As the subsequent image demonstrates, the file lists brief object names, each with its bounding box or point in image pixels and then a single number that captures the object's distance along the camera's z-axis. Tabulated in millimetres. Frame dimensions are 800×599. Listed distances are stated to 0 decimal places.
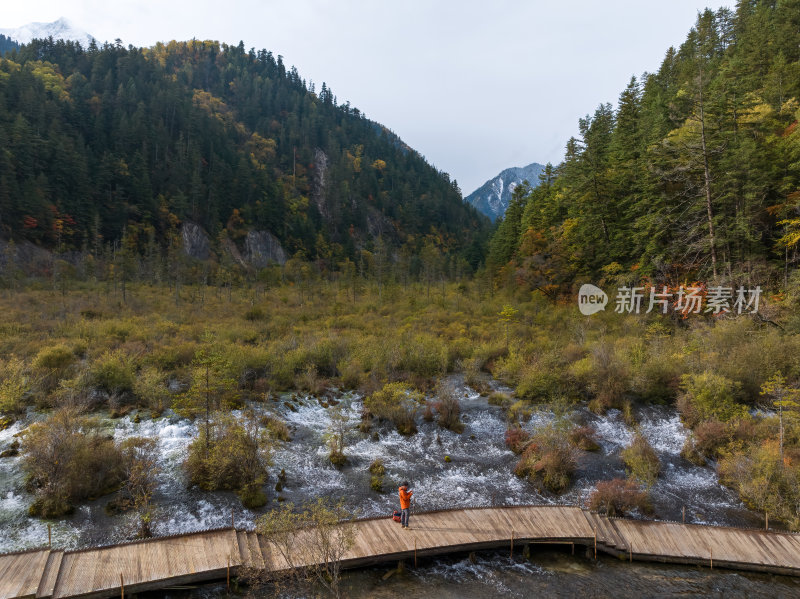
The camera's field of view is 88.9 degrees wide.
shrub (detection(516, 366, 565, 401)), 24422
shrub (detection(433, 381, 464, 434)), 21511
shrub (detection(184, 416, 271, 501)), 15070
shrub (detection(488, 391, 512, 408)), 24125
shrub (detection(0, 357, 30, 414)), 18609
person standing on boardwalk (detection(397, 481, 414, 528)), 13070
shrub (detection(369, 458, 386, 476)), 17125
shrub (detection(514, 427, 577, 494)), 16656
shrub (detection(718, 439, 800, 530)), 14445
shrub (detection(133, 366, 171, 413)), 20891
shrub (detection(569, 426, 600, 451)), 19234
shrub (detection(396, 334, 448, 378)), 29016
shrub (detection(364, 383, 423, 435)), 21234
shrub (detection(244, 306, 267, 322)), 42875
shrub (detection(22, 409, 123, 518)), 13539
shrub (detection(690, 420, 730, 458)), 18078
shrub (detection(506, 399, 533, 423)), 22016
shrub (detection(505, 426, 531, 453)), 19058
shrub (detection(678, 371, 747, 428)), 19312
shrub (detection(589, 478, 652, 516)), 15016
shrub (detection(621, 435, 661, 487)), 16453
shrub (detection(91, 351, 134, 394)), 22062
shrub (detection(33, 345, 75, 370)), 22762
